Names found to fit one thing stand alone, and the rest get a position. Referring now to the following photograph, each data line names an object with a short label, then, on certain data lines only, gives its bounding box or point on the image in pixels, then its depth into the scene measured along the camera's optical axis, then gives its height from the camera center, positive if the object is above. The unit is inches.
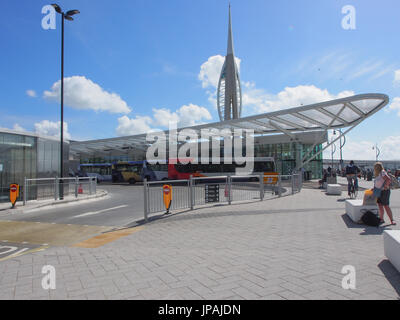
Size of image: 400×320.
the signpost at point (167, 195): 350.0 -39.9
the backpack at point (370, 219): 251.9 -52.4
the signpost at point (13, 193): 457.4 -47.3
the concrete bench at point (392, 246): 141.3 -46.3
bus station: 130.1 -60.7
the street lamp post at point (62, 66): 569.6 +224.4
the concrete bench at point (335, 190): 612.7 -58.9
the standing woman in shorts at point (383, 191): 250.5 -25.1
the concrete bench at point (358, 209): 268.2 -46.1
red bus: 1186.6 -13.4
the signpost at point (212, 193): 422.9 -45.3
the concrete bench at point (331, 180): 725.3 -42.0
